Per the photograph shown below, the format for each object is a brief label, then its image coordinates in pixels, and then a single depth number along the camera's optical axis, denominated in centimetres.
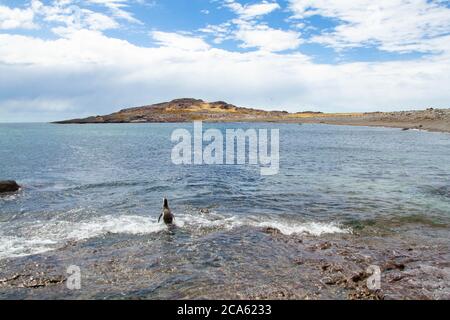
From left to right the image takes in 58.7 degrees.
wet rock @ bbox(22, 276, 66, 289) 1423
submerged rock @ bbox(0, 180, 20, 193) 3147
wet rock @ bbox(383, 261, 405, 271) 1514
